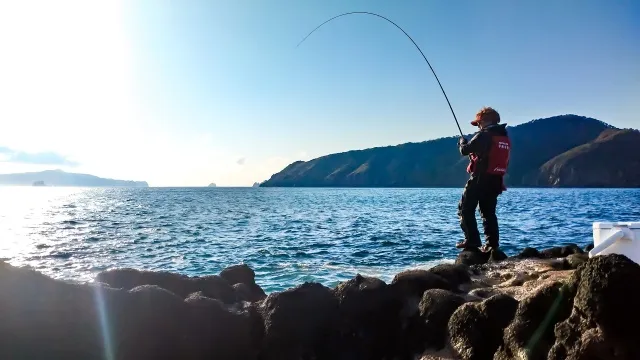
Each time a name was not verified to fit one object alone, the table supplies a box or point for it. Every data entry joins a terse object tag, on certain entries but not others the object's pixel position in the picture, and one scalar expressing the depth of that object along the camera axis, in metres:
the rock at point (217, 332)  5.80
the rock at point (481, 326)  4.67
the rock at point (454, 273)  6.98
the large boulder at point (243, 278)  8.51
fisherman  9.22
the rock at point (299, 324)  5.75
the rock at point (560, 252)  9.89
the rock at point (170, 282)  7.64
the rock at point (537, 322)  4.16
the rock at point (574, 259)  7.63
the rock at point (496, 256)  9.19
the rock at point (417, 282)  6.14
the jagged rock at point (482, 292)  6.23
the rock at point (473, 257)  9.43
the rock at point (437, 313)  5.25
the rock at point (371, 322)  5.59
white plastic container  5.99
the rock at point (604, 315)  3.61
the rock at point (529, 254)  9.59
